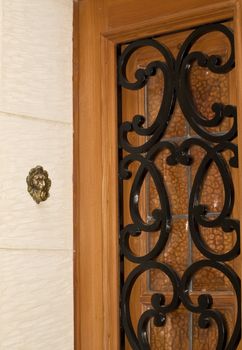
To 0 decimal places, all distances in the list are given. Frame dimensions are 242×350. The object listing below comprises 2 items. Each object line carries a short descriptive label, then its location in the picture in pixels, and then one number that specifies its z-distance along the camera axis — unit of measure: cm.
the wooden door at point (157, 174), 226
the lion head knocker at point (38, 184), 236
